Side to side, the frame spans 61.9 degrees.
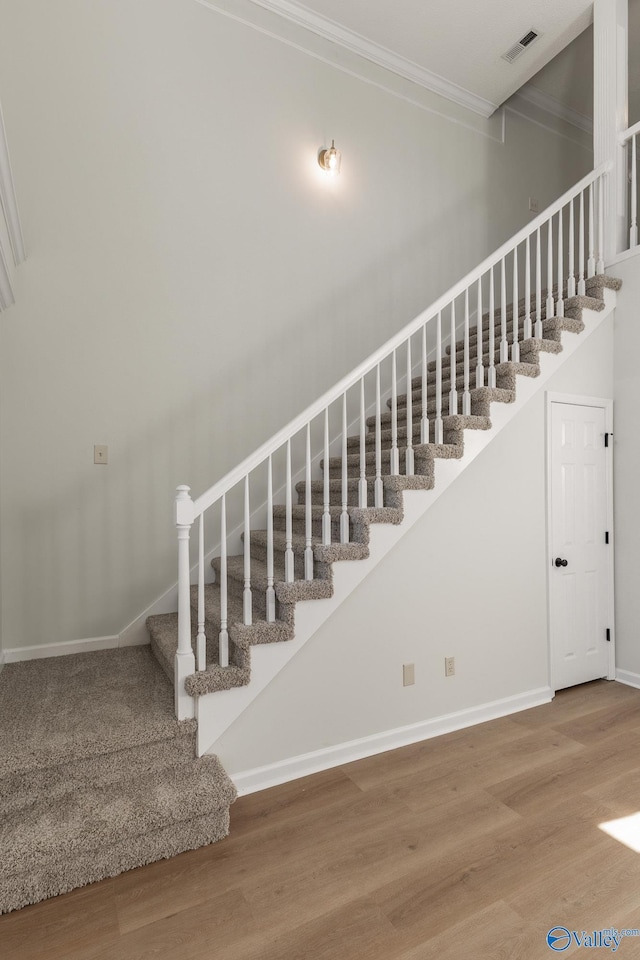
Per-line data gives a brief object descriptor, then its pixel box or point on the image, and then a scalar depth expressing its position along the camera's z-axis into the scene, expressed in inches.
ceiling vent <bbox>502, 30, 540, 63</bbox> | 165.2
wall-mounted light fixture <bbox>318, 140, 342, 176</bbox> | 160.9
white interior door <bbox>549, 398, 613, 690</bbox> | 140.9
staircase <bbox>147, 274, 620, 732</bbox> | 97.1
